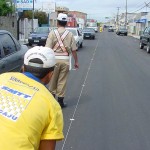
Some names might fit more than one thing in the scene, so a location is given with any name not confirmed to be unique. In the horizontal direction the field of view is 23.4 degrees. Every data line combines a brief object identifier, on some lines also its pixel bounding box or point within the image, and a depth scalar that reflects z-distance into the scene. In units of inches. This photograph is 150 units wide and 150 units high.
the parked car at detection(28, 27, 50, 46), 997.2
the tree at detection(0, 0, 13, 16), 1126.4
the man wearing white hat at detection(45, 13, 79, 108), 274.5
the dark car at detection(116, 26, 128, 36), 2768.2
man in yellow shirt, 77.4
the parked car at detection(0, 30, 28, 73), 246.2
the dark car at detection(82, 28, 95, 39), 1684.3
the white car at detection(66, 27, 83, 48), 971.2
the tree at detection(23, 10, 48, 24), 1967.3
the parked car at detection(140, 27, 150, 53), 932.1
